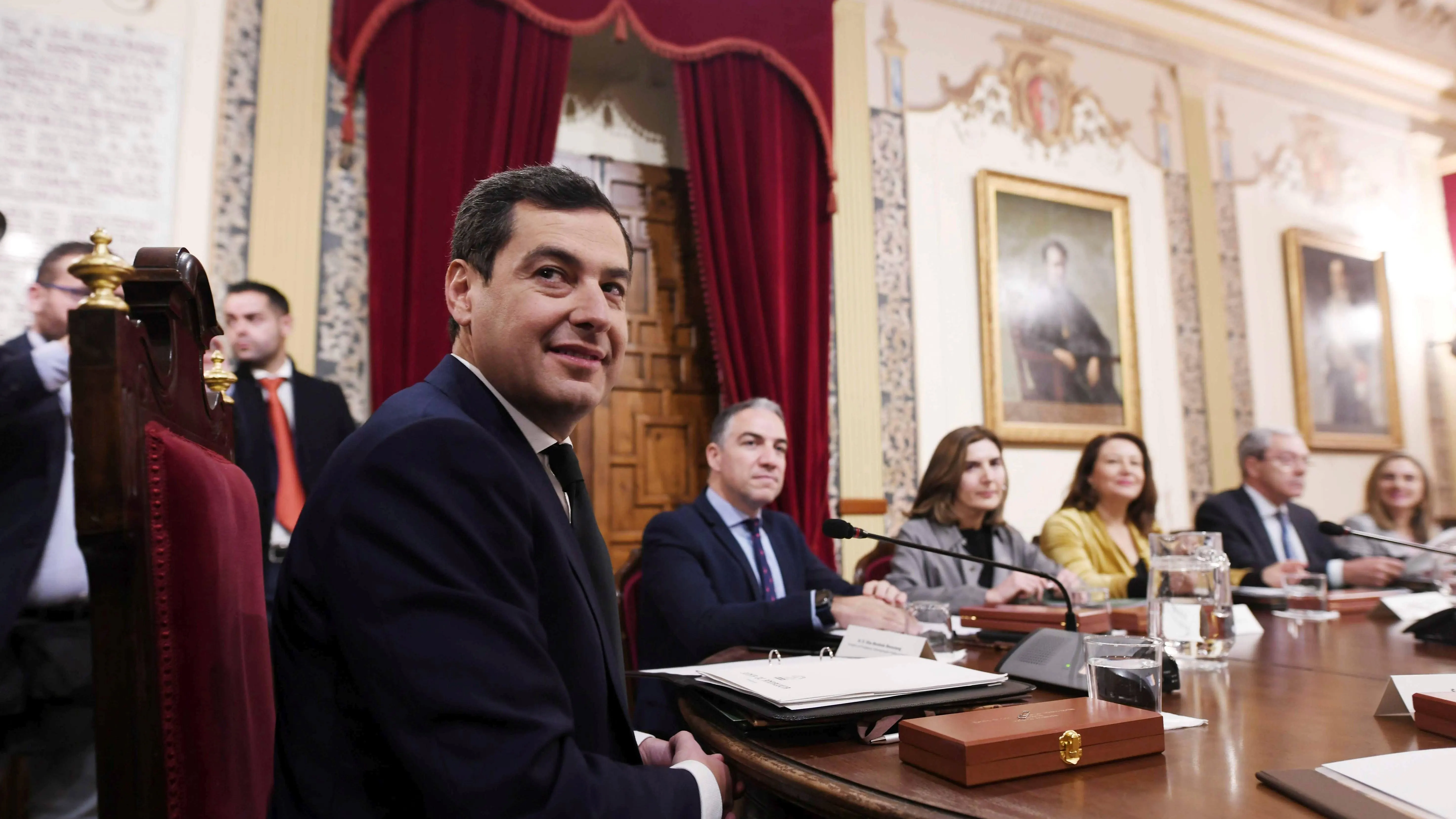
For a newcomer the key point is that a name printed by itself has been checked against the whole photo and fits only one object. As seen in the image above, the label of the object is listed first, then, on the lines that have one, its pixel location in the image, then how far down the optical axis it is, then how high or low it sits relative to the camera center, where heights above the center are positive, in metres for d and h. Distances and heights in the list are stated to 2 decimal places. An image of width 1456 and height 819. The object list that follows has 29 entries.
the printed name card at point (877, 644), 1.49 -0.23
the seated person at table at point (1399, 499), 4.63 +0.00
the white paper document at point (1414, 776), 0.77 -0.25
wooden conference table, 0.84 -0.28
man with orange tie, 3.01 +0.34
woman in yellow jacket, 3.42 -0.04
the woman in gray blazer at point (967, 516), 3.00 -0.04
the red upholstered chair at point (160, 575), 0.78 -0.06
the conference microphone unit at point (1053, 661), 1.35 -0.24
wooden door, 4.28 +0.60
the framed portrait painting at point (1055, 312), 5.02 +1.08
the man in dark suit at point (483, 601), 0.83 -0.09
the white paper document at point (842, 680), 1.11 -0.23
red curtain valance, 3.67 +2.16
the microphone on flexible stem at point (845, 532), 1.62 -0.05
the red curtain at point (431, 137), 3.59 +1.52
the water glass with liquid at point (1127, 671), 1.14 -0.21
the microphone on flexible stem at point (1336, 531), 1.95 -0.06
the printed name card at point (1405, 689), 1.17 -0.24
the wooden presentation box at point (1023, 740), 0.88 -0.24
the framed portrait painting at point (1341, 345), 5.98 +1.04
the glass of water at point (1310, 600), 2.44 -0.27
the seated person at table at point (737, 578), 1.92 -0.19
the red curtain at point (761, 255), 4.26 +1.19
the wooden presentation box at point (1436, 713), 1.05 -0.25
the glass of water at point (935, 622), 1.81 -0.24
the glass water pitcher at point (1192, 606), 1.64 -0.19
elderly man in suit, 3.63 -0.05
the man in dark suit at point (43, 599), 2.39 -0.23
